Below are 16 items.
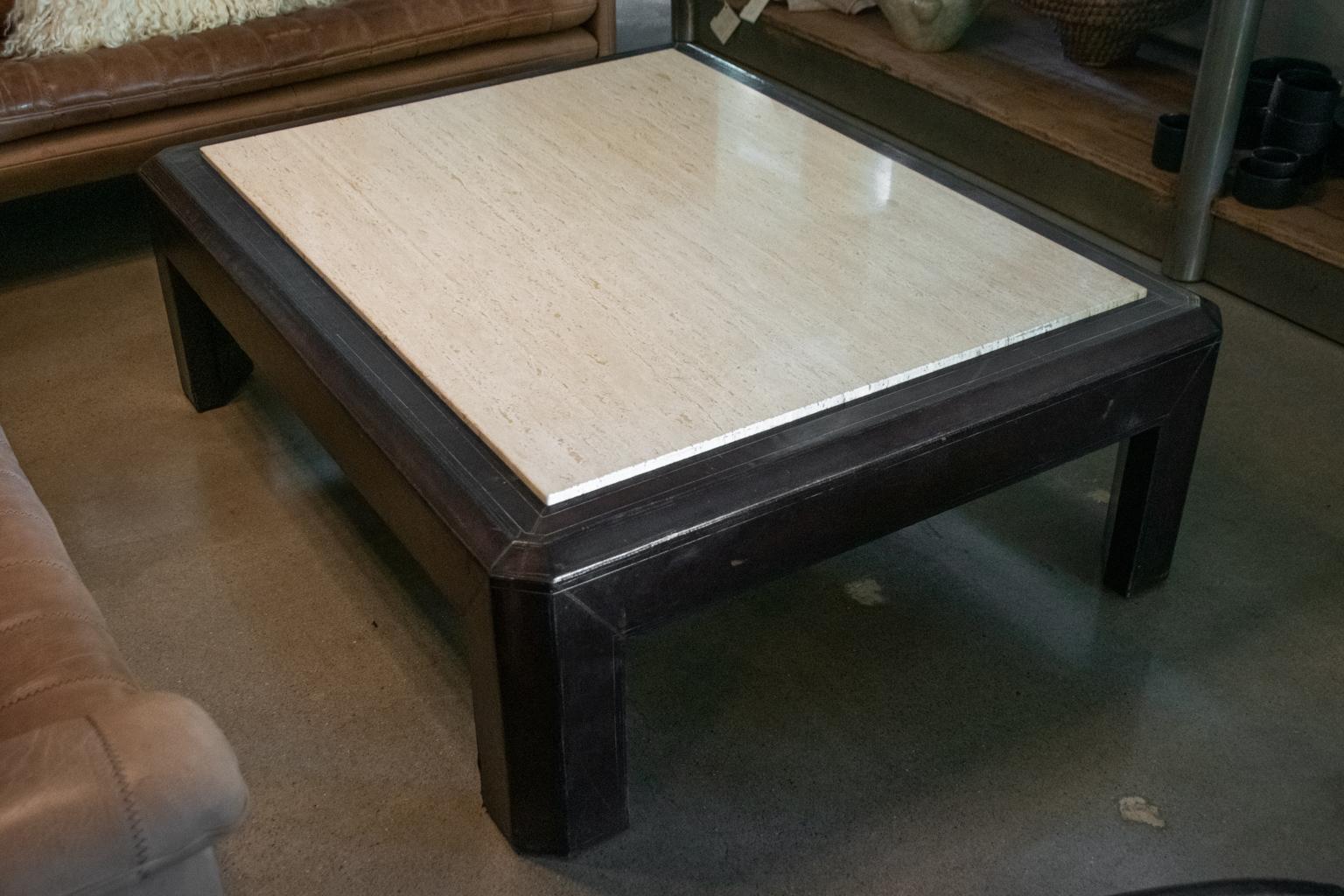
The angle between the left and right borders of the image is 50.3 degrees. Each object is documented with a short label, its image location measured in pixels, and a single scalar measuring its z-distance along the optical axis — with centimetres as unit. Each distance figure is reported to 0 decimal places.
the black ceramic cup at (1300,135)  225
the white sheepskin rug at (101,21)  228
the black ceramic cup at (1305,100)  225
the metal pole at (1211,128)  212
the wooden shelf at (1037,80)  248
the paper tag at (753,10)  311
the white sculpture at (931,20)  281
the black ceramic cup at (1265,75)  235
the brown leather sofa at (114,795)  78
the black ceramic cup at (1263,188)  221
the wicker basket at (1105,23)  258
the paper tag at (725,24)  319
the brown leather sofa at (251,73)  222
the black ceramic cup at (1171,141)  234
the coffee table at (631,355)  123
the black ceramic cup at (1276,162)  221
